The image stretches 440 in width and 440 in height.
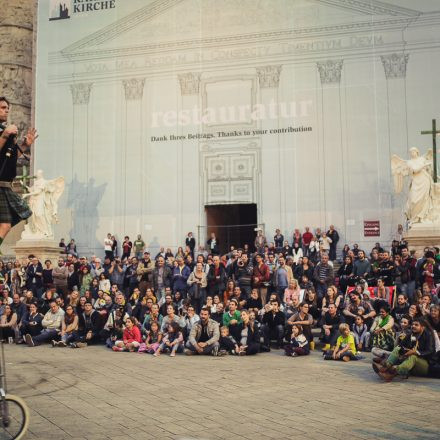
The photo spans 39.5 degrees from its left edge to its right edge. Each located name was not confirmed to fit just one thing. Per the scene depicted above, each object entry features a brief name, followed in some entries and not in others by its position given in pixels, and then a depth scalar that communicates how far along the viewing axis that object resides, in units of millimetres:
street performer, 3994
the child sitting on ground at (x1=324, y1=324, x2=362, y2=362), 9727
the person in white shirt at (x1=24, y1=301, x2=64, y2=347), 12383
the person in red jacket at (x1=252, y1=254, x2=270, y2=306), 12958
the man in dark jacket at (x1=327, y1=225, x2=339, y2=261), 18672
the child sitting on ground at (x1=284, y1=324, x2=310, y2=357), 10461
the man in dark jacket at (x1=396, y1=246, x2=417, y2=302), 12203
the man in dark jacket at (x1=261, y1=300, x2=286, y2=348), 11469
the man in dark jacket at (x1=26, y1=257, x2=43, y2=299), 15102
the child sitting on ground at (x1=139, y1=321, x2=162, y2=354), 11008
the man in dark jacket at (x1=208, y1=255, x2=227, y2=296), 13273
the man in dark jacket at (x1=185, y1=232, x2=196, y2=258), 20438
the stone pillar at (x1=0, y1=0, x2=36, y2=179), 25594
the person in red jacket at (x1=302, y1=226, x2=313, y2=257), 19017
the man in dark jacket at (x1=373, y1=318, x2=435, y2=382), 7793
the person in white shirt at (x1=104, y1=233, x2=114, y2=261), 21031
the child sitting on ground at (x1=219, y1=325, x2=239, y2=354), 10688
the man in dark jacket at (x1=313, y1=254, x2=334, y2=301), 13094
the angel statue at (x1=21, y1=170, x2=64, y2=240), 18938
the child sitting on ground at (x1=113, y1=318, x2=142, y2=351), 11352
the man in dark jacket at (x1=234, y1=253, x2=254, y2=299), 13414
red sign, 19891
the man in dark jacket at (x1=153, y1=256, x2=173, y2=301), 14297
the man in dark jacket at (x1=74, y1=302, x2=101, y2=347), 12289
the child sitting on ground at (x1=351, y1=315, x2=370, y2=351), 10629
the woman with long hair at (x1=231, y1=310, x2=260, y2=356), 10680
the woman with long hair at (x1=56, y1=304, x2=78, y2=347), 12195
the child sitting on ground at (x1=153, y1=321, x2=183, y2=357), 10867
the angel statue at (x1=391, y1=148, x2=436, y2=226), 15703
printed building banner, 20406
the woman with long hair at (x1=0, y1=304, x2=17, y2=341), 12859
